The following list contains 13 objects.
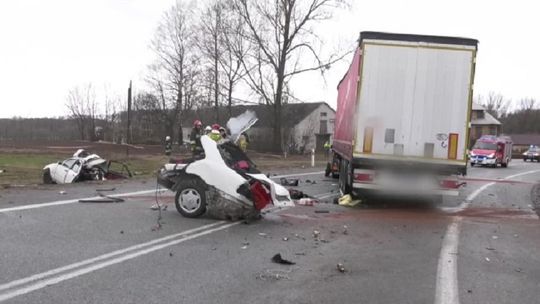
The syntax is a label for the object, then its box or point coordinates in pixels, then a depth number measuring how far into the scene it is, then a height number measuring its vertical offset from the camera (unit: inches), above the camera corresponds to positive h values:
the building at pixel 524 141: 3926.7 +0.5
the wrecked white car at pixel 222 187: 339.0 -38.9
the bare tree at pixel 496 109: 4857.3 +277.5
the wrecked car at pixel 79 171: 622.2 -61.3
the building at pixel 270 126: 1913.5 +10.8
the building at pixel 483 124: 3803.2 +105.3
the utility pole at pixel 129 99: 800.3 +32.4
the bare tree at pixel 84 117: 2920.8 +9.3
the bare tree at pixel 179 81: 2100.1 +169.1
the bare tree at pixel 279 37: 1585.9 +271.4
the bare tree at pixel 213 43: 1772.9 +275.1
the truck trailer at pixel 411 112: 419.2 +18.2
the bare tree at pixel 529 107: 4788.9 +304.4
